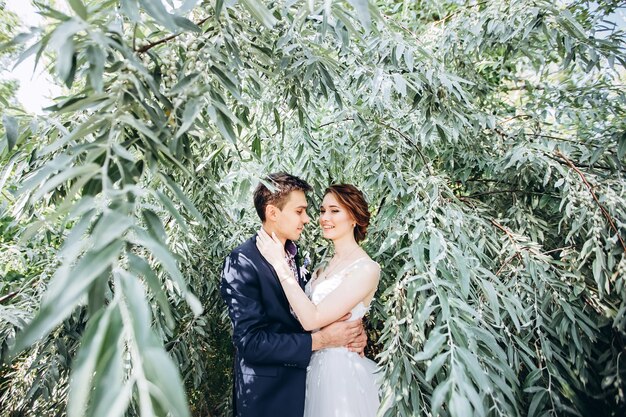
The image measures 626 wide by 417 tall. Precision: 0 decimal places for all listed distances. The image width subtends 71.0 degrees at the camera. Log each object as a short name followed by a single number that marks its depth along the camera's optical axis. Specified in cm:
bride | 189
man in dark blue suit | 181
